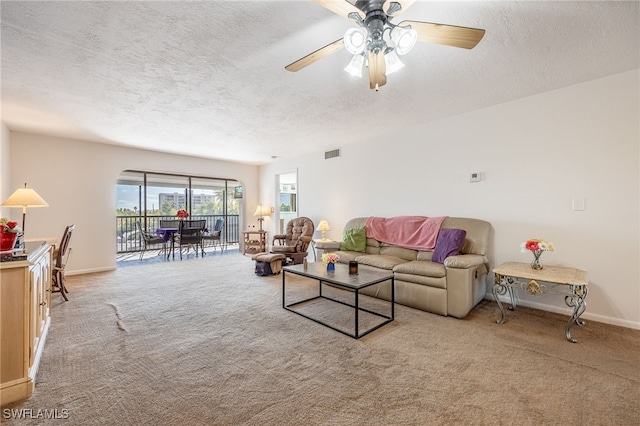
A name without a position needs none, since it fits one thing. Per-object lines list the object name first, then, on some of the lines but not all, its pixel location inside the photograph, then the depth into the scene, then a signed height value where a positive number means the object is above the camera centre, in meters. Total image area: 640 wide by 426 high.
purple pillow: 3.37 -0.40
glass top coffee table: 2.75 -1.13
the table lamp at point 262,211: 7.31 +0.07
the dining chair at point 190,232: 6.64 -0.44
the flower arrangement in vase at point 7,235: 1.96 -0.14
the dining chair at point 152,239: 6.59 -0.59
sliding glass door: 7.44 +0.38
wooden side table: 7.37 -0.82
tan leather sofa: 2.96 -0.72
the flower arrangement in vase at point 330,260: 3.21 -0.56
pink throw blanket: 3.83 -0.27
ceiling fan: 1.57 +1.09
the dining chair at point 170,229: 6.82 -0.38
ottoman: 4.91 -0.91
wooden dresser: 1.69 -0.73
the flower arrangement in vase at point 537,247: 2.82 -0.37
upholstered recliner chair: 5.45 -0.55
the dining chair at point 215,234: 7.23 -0.55
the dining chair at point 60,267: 3.46 -0.68
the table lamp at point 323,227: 5.55 -0.28
